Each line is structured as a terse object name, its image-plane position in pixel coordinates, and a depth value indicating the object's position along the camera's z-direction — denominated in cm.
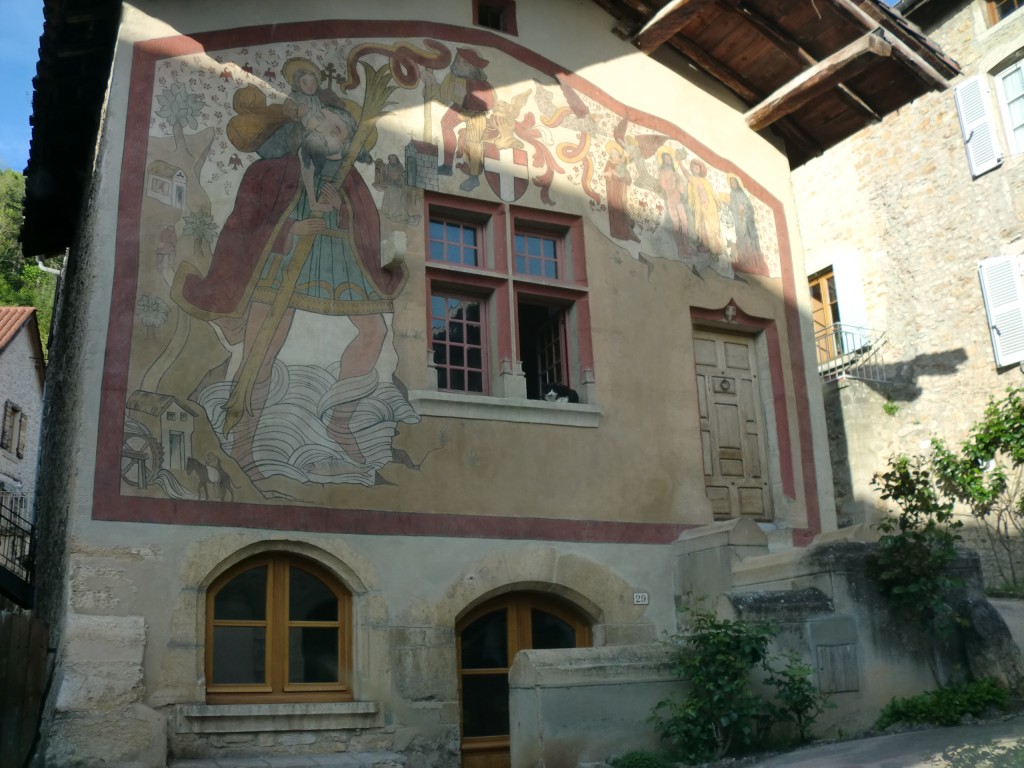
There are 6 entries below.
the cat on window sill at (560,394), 1031
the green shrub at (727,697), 770
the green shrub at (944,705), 812
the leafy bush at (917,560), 850
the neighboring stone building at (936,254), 1479
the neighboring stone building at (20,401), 2219
